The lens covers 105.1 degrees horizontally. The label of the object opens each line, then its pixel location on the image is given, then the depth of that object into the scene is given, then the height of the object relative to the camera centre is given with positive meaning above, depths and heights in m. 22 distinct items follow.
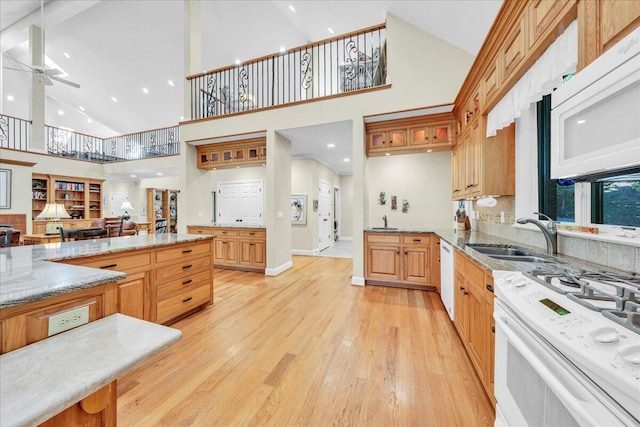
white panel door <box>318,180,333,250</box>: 6.88 -0.07
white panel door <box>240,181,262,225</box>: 6.90 +0.31
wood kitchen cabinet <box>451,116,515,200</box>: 2.41 +0.50
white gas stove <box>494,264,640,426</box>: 0.58 -0.38
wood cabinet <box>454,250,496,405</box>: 1.48 -0.74
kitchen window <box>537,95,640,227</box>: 1.43 +0.12
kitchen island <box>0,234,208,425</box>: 0.56 -0.40
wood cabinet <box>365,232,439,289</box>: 3.62 -0.71
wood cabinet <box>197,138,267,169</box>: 4.94 +1.24
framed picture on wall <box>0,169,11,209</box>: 6.16 +0.64
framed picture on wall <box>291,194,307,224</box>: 6.49 +0.13
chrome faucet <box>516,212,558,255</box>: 1.74 -0.16
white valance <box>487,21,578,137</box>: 1.32 +0.86
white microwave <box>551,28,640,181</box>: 0.82 +0.38
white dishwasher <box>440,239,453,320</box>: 2.58 -0.71
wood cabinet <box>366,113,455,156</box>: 3.72 +1.24
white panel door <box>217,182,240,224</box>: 7.16 +0.32
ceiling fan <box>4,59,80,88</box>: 4.87 +2.85
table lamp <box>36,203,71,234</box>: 4.29 +0.04
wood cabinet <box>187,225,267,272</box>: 4.70 -0.67
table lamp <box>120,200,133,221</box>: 7.86 +0.23
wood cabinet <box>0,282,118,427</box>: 0.73 -0.37
